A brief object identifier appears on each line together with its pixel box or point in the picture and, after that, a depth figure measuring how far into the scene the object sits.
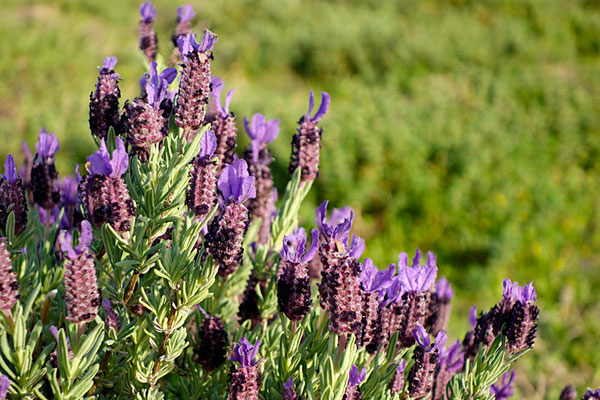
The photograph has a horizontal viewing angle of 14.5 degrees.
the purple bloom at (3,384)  0.84
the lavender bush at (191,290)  0.86
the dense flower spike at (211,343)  0.91
